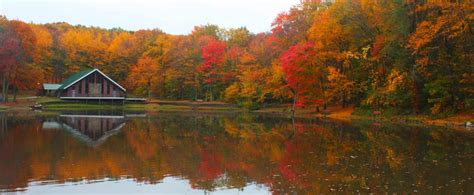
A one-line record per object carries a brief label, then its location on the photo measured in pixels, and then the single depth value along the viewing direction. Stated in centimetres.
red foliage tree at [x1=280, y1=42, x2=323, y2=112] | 4803
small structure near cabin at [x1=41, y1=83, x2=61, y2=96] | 7046
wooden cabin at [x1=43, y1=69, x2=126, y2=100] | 6384
